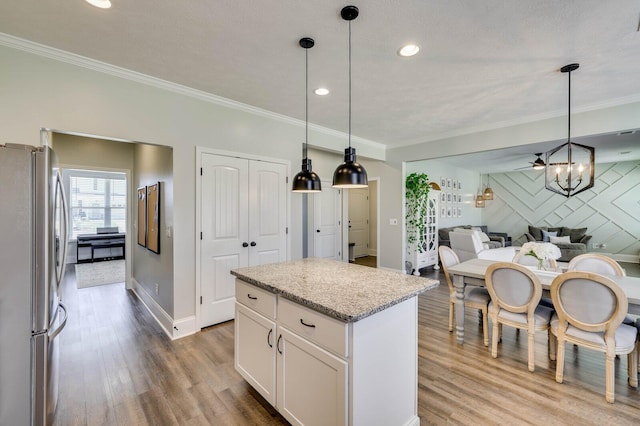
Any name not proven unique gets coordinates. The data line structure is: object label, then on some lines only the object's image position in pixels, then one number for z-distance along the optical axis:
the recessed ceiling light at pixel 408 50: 2.27
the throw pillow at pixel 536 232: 7.87
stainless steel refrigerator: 1.50
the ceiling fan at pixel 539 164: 5.27
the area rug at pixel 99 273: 5.46
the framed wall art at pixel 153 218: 3.54
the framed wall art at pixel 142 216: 4.09
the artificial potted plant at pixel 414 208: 5.94
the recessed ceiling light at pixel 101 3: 1.77
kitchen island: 1.40
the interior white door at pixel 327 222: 5.77
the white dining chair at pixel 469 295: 2.86
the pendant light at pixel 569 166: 2.59
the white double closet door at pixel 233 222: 3.29
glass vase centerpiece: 2.78
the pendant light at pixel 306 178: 2.22
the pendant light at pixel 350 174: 1.99
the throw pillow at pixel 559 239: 7.24
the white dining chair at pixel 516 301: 2.42
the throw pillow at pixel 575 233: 7.52
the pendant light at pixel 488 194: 8.90
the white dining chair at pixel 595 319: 1.99
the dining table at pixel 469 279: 2.50
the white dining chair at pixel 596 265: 2.74
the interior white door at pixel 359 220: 8.09
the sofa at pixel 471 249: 5.04
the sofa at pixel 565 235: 6.66
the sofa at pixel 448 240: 6.95
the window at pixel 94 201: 7.93
